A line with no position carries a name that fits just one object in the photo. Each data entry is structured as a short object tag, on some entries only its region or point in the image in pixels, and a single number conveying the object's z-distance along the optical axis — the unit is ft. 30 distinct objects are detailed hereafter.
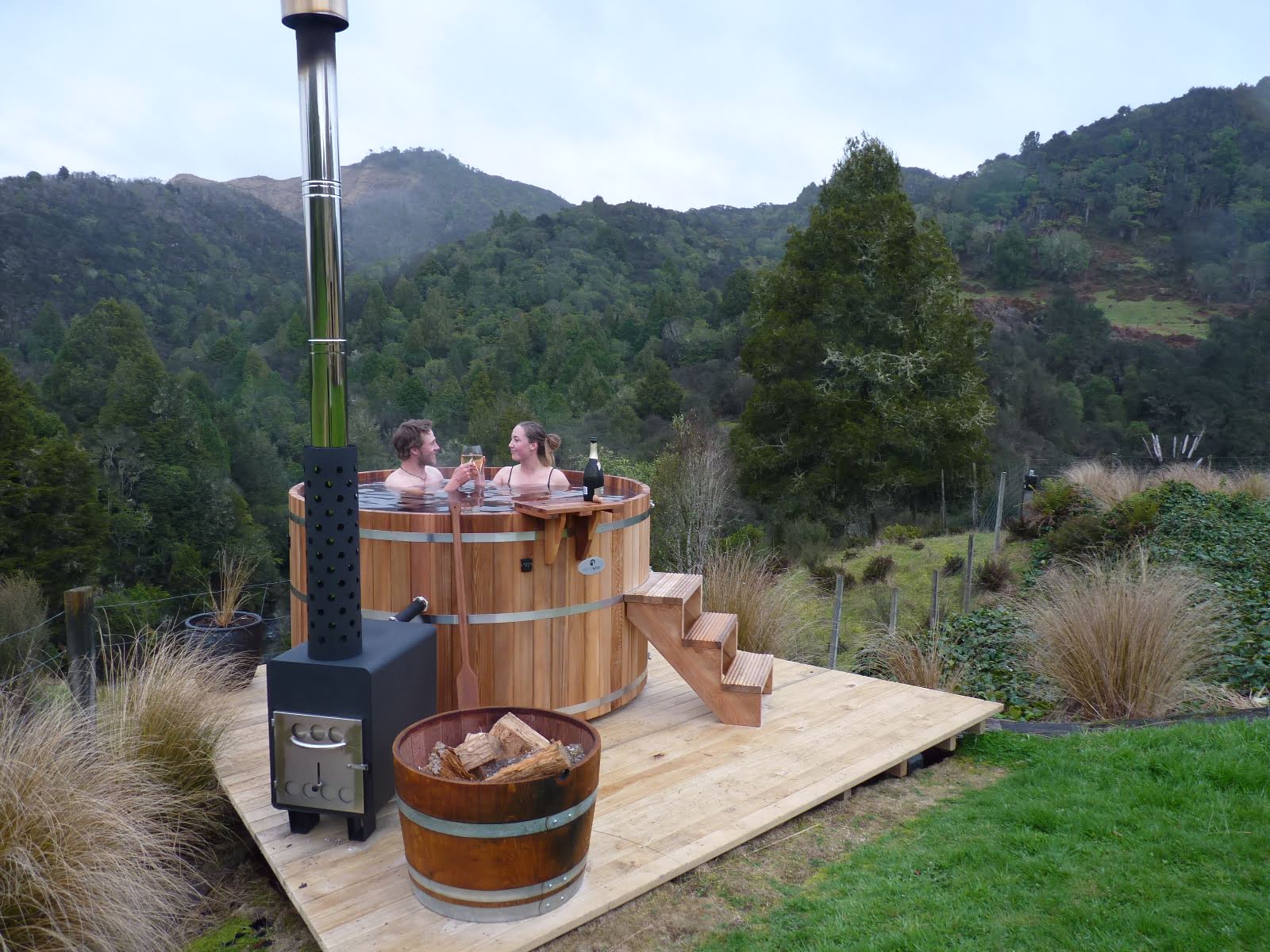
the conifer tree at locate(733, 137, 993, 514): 59.98
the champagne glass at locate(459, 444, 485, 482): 15.89
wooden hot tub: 11.97
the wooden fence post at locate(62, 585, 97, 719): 11.84
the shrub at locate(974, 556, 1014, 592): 30.53
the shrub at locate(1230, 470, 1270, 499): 31.68
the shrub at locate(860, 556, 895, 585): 36.01
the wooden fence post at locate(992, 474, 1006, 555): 34.22
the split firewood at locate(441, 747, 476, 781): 8.66
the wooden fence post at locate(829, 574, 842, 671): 18.43
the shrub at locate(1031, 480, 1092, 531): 33.81
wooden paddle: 11.69
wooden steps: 13.57
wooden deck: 8.46
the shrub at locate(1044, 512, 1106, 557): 29.35
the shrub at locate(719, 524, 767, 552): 39.65
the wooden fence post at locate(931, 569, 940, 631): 20.58
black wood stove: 8.98
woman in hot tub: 17.92
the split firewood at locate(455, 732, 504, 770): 8.77
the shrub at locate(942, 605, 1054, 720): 17.07
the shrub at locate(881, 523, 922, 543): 45.60
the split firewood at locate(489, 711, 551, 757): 9.08
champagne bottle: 13.21
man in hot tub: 18.80
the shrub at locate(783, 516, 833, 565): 42.81
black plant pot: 15.38
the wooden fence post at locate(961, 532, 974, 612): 25.46
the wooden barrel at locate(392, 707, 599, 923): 8.00
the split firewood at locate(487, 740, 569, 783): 8.38
